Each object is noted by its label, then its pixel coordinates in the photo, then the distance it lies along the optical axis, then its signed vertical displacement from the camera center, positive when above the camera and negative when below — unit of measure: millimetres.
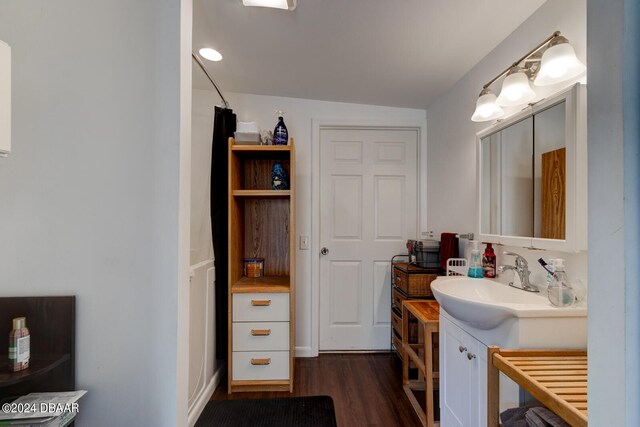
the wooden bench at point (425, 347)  1629 -862
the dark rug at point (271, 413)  1495 -1097
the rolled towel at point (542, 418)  827 -596
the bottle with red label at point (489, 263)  1621 -271
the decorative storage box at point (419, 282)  2088 -487
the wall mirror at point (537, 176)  1123 +186
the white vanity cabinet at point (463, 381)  1154 -729
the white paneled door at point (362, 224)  2695 -91
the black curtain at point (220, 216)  2061 -17
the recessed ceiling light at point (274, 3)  1396 +1032
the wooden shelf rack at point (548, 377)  730 -475
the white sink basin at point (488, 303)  1010 -358
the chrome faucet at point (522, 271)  1354 -267
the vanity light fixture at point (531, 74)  1135 +622
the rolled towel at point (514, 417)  909 -655
